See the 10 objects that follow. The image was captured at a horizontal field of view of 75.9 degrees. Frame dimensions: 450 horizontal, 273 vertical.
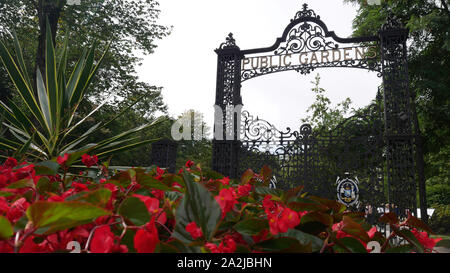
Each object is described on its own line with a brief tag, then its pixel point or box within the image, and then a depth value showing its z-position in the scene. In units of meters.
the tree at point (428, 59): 8.63
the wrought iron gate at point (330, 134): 6.05
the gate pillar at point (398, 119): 5.86
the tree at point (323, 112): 15.92
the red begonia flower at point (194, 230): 0.46
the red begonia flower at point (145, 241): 0.40
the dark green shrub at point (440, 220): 13.85
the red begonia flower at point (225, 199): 0.55
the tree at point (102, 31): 11.59
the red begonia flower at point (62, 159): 0.90
